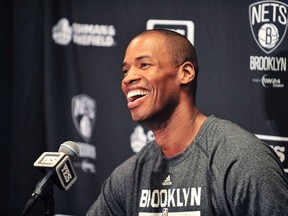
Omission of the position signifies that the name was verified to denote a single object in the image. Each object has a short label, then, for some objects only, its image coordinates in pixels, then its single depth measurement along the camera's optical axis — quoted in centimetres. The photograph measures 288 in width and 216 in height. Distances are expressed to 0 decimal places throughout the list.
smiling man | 390
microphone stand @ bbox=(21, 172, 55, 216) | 368
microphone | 370
